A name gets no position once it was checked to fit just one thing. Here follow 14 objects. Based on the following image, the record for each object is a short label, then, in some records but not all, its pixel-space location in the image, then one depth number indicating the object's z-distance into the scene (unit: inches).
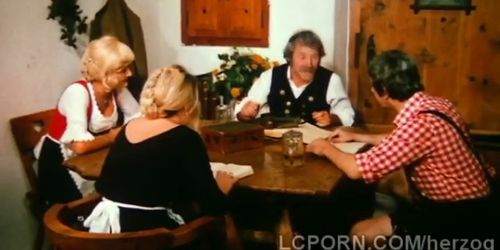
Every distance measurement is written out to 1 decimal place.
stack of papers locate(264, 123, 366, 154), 93.9
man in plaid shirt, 80.2
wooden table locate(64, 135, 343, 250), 75.7
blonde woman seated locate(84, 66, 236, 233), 72.2
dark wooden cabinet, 153.4
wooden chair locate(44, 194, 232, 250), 63.1
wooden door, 131.1
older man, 122.6
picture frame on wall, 129.9
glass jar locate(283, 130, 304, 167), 84.9
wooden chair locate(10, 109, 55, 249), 111.3
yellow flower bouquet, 139.6
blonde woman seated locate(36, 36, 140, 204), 98.4
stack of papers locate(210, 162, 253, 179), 79.1
